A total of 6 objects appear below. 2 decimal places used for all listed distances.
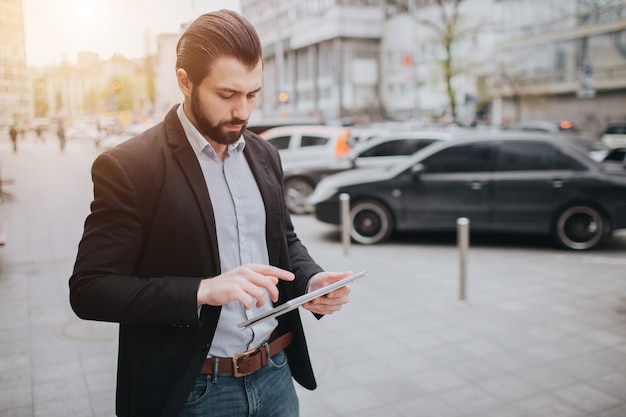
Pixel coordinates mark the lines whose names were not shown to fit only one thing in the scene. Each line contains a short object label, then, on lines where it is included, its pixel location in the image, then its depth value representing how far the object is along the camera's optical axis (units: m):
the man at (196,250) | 1.63
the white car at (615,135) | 22.08
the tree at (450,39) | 31.65
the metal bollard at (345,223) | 8.62
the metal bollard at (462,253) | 6.50
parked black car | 8.70
